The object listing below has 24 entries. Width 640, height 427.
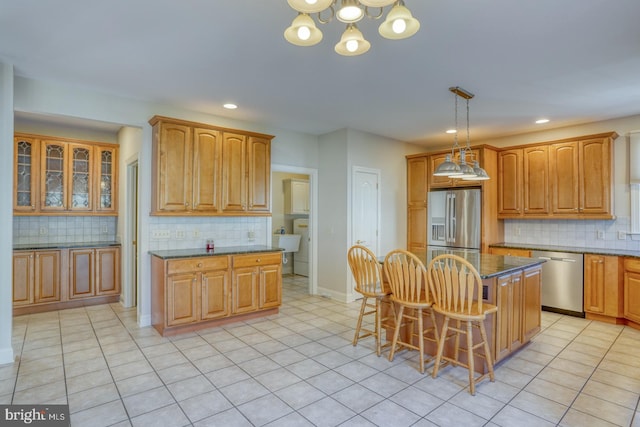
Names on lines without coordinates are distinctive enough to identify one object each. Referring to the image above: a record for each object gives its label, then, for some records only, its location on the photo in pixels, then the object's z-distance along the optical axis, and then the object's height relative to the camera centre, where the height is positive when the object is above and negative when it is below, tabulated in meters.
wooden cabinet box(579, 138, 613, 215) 4.49 +0.48
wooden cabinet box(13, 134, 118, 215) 4.77 +0.55
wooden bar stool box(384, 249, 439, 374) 2.89 -0.71
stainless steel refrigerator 5.21 -0.09
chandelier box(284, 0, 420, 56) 1.60 +0.96
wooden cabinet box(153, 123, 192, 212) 3.97 +0.55
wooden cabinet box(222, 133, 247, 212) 4.43 +0.53
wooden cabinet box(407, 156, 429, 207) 5.94 +0.56
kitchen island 2.92 -0.80
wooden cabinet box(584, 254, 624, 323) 4.20 -0.93
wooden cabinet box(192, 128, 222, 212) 4.21 +0.56
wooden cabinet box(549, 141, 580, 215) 4.76 +0.48
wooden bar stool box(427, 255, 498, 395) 2.58 -0.75
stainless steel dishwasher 4.50 -0.95
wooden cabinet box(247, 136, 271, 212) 4.66 +0.54
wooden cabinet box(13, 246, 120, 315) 4.50 -0.89
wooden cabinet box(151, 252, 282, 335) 3.77 -0.90
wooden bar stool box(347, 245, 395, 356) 3.25 -0.73
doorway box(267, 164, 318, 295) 7.31 -0.15
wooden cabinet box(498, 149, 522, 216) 5.29 +0.47
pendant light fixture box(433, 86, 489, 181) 3.49 +0.46
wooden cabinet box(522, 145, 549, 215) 5.04 +0.48
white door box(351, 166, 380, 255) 5.42 +0.08
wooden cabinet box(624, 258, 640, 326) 4.01 -0.92
